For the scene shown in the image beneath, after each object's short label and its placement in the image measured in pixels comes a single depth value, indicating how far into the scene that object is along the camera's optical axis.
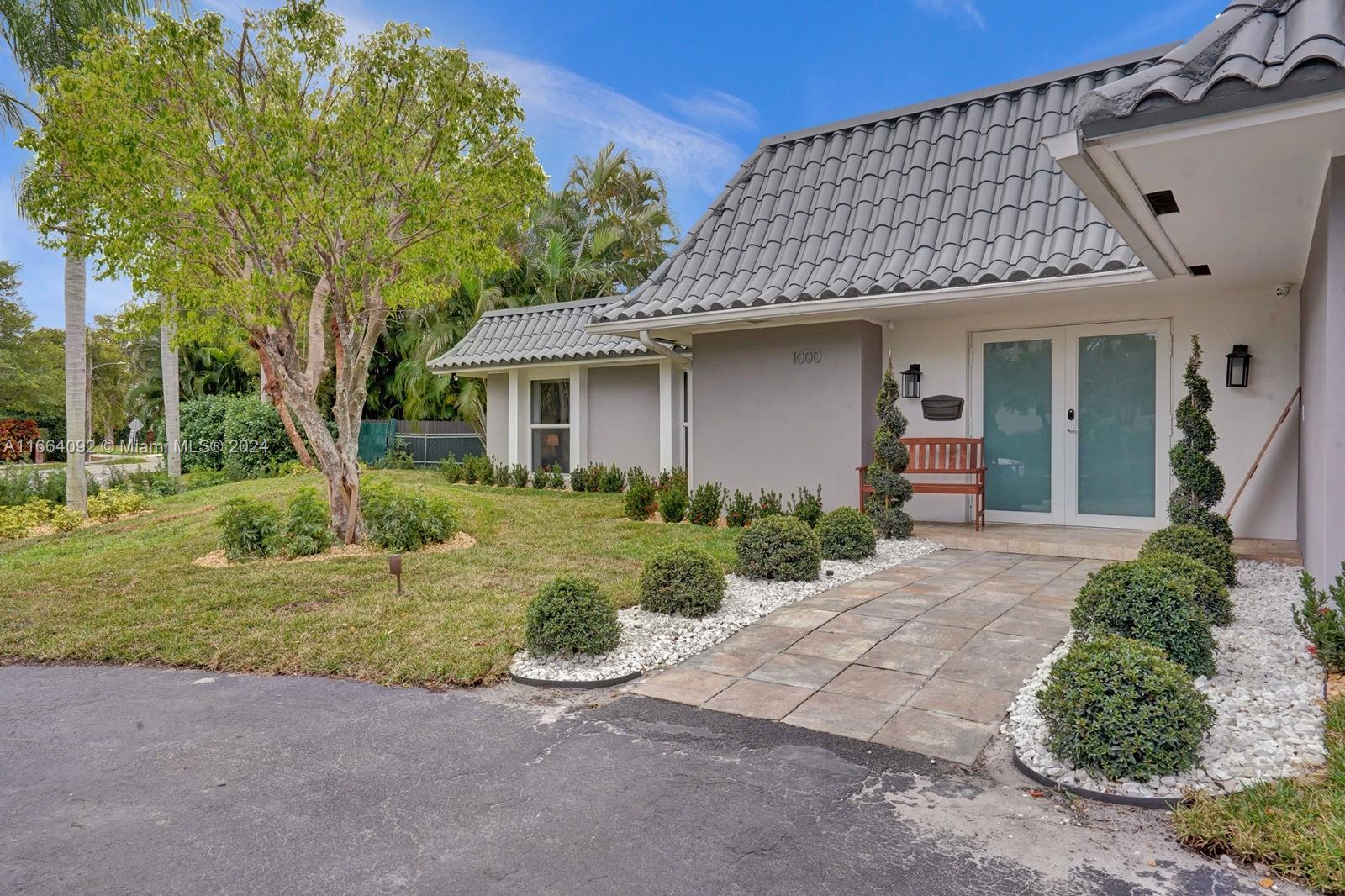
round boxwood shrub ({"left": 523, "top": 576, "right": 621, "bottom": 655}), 4.01
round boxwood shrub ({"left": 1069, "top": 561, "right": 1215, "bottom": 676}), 3.48
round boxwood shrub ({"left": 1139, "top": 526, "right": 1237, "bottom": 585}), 5.03
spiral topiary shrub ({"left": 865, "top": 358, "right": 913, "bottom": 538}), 7.55
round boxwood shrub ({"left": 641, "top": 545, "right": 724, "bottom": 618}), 4.88
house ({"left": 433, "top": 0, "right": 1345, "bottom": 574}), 5.25
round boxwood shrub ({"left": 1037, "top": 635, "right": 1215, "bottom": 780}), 2.62
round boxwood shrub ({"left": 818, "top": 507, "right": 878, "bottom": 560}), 6.61
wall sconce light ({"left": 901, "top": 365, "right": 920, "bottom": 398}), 8.61
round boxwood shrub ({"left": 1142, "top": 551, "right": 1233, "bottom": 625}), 4.16
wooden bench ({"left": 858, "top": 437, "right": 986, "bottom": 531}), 7.86
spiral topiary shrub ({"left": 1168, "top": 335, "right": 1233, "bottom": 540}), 6.08
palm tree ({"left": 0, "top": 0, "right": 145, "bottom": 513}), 10.99
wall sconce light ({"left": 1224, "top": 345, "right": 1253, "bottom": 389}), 7.00
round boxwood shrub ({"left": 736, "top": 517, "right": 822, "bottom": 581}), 5.82
